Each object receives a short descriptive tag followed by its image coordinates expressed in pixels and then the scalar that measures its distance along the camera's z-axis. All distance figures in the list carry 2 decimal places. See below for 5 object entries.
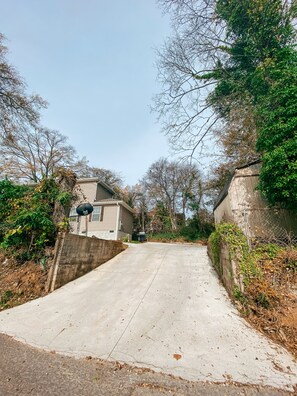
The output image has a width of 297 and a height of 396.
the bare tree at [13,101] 9.33
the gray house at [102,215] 15.03
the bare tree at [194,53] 8.07
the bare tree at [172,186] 22.95
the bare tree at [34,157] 18.22
